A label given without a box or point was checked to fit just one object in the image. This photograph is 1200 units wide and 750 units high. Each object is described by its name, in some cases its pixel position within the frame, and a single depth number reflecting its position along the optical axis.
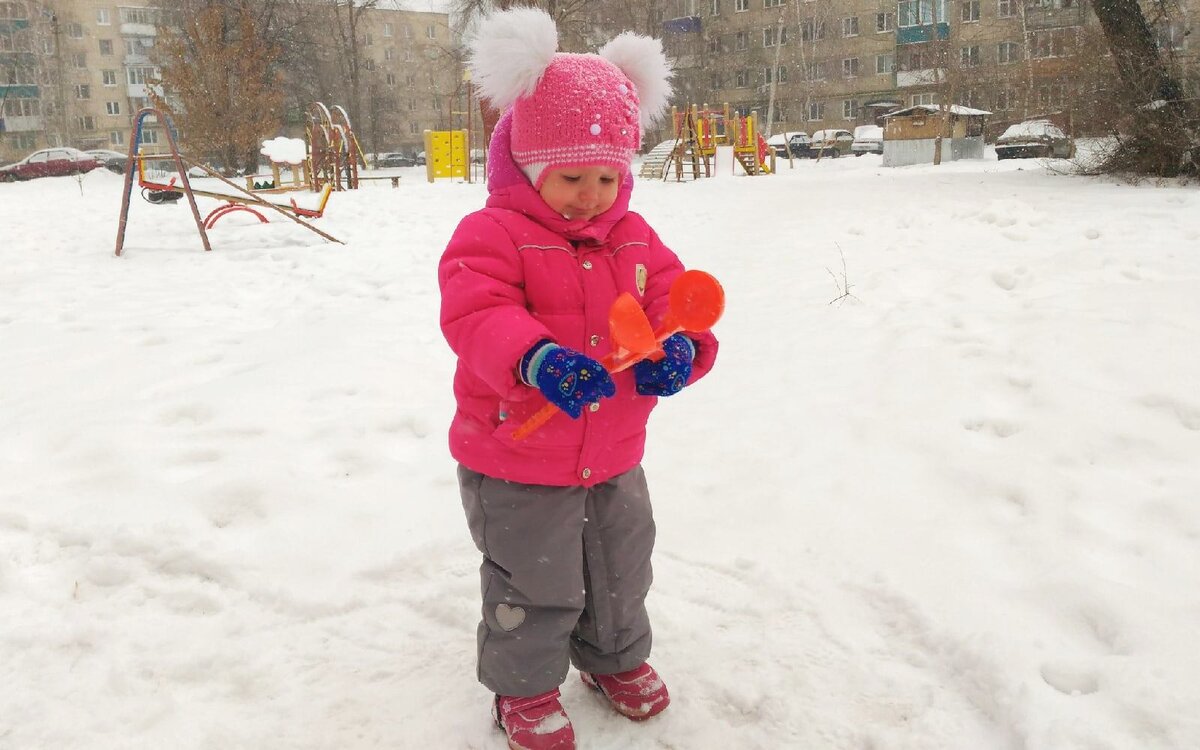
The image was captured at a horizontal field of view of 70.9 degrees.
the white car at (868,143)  30.52
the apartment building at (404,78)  43.50
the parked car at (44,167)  24.30
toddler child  1.56
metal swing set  7.80
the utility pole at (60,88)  37.09
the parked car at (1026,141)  19.94
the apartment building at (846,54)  30.42
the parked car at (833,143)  31.42
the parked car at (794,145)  32.50
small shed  21.33
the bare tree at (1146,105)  7.50
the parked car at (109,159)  26.95
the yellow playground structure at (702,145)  18.22
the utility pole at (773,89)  30.61
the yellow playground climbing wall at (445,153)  20.00
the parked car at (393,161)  35.41
